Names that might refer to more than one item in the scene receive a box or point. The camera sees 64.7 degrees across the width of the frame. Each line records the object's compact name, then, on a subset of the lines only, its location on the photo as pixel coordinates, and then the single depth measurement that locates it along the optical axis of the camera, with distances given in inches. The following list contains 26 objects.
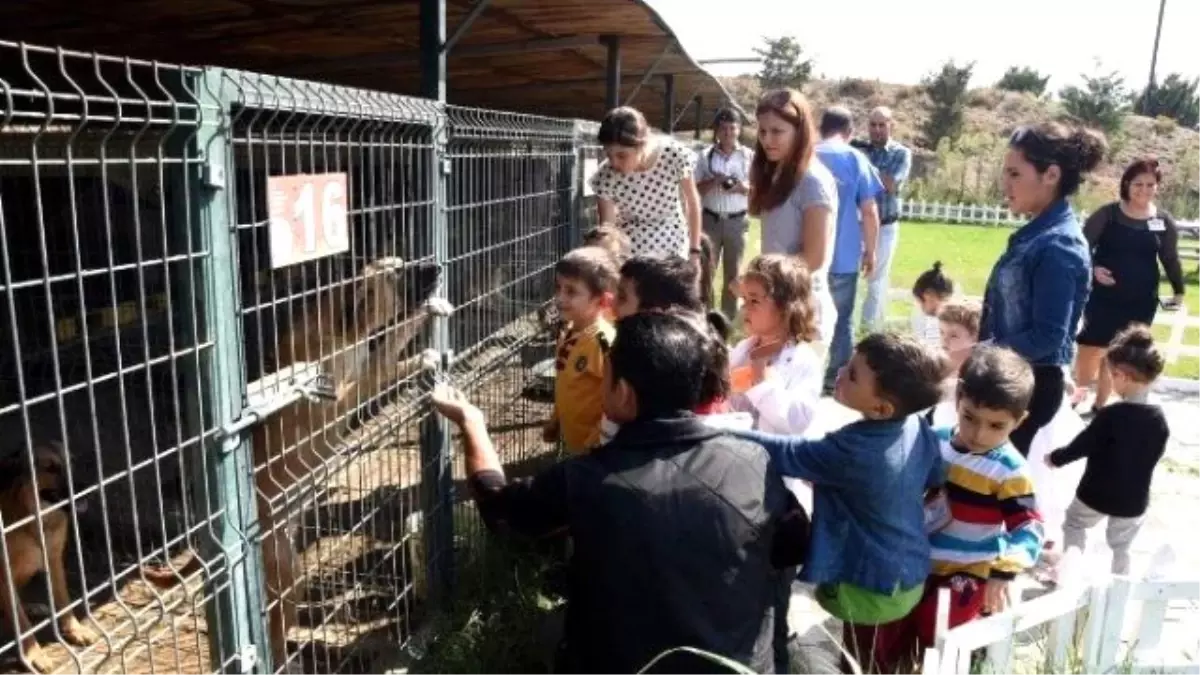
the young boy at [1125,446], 150.1
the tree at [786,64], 2119.8
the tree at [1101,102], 1747.0
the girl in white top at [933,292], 218.8
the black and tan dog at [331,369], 100.6
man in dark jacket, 86.7
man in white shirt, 327.9
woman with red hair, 160.7
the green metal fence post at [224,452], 76.6
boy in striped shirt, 113.3
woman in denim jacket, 127.1
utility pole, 1839.9
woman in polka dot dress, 191.5
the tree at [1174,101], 2003.0
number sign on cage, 85.3
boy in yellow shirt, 135.5
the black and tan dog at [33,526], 133.7
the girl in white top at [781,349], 124.3
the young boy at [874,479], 101.0
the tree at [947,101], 1808.6
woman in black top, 243.6
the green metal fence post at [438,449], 129.6
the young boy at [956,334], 159.6
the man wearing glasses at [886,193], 313.6
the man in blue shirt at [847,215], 226.8
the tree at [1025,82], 2262.6
